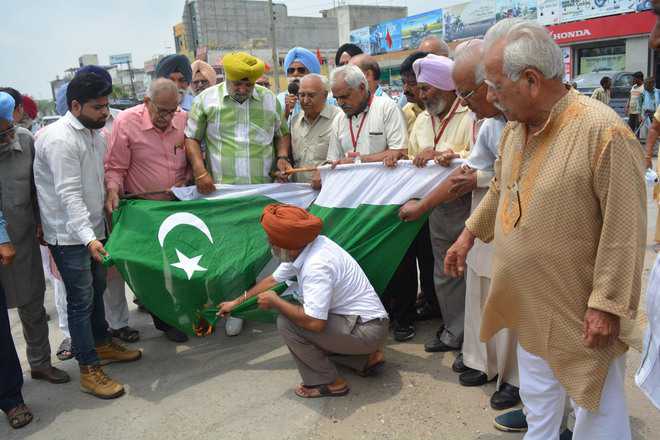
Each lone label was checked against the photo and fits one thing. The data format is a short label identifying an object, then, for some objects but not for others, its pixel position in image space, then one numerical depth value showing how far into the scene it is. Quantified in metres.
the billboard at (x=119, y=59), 76.89
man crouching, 3.10
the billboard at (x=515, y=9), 26.03
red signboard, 20.97
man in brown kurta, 1.89
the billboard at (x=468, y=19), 30.05
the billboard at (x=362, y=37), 40.56
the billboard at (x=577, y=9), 21.81
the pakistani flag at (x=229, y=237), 3.69
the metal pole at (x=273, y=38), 27.38
